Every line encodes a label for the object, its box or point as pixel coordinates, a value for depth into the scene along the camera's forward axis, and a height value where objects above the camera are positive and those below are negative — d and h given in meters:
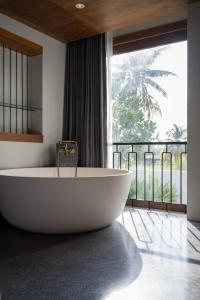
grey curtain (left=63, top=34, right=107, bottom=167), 3.85 +0.68
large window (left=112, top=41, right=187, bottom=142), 3.61 +0.74
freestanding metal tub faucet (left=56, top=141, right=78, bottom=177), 3.89 -0.01
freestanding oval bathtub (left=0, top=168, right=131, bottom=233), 2.38 -0.48
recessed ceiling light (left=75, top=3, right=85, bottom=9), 3.14 +1.62
